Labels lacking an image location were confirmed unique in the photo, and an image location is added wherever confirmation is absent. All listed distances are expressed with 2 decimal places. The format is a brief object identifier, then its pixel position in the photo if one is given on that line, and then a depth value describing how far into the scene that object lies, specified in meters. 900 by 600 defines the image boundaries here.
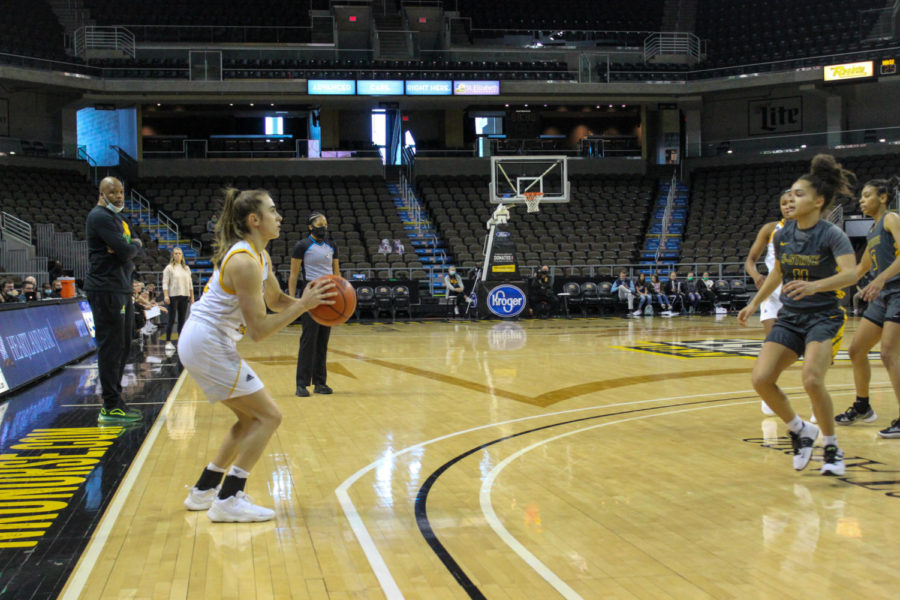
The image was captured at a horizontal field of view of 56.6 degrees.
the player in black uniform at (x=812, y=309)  4.82
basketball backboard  24.44
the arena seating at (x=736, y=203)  25.91
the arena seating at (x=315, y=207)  24.31
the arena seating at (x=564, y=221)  25.39
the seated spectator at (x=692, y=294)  22.62
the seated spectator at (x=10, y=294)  13.61
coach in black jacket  6.67
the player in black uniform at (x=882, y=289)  5.95
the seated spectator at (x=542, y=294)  21.78
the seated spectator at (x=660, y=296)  22.48
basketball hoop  22.88
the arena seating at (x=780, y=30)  30.17
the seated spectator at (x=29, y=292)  13.77
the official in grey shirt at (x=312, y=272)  8.15
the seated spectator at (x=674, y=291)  22.70
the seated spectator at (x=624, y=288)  22.25
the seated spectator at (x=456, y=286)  21.45
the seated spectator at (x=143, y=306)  14.83
